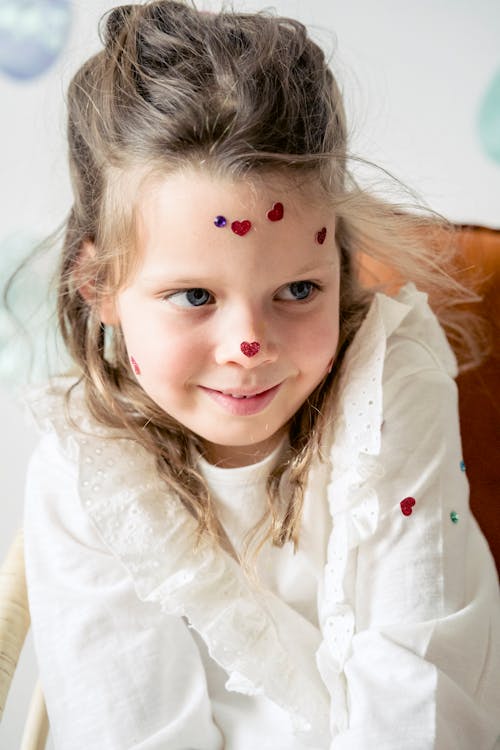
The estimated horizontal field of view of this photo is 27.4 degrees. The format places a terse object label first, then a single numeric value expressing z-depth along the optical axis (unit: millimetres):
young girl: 830
